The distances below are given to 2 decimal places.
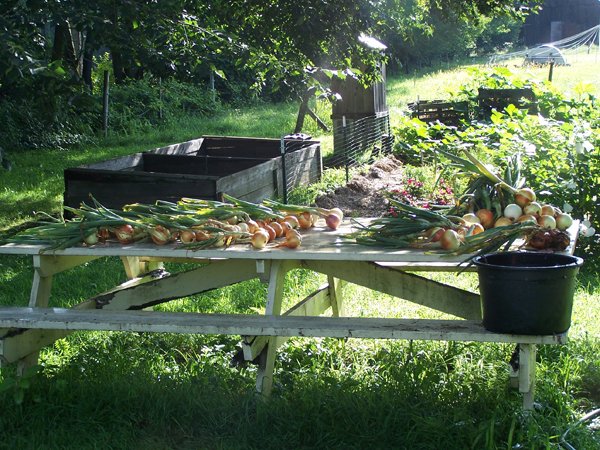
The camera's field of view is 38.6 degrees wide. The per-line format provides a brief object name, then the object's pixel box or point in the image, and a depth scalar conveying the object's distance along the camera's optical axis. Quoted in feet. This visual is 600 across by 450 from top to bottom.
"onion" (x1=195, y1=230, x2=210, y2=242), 13.79
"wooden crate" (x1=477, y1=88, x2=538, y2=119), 42.22
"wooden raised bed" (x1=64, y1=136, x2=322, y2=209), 27.48
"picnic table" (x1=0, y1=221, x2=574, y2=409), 12.54
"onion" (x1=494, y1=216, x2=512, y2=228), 13.15
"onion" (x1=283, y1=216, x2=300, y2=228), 14.75
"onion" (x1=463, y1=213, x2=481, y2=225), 13.54
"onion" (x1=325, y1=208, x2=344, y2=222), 15.24
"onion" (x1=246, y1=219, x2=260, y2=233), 14.25
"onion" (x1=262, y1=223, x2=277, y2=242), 14.07
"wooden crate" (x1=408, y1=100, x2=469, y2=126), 49.06
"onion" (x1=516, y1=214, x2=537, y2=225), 13.03
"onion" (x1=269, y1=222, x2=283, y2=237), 14.32
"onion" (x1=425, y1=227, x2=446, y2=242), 13.11
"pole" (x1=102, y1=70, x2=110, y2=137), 63.29
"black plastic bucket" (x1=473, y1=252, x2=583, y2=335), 11.31
